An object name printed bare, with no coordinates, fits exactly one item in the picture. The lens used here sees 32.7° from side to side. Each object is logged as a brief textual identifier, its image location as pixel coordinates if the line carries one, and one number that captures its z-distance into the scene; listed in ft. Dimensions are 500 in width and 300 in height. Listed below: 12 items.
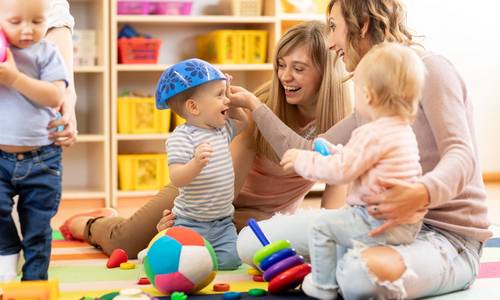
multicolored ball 5.80
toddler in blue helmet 6.78
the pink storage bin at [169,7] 12.37
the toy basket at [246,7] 12.43
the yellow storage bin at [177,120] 12.48
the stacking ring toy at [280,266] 5.80
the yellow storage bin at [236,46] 12.30
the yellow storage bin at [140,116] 12.12
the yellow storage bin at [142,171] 12.14
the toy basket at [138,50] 12.11
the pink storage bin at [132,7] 12.21
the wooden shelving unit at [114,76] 11.91
